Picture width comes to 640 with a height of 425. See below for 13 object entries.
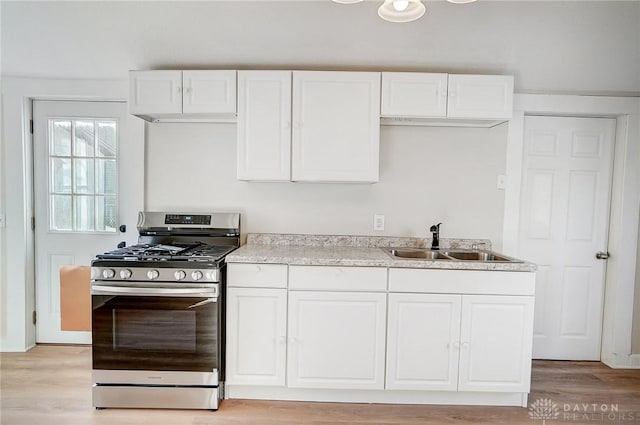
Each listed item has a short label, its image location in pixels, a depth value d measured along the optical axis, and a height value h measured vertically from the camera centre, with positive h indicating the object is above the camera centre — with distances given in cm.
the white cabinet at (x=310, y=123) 237 +50
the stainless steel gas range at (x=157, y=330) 208 -81
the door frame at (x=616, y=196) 269 +8
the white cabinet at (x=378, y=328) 216 -79
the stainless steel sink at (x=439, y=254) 257 -39
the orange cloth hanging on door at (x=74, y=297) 283 -85
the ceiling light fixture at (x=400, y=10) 147 +82
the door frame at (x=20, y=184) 274 +5
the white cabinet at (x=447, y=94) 237 +72
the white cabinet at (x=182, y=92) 240 +70
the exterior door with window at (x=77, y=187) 284 +4
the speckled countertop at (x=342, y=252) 216 -37
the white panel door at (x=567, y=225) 281 -16
